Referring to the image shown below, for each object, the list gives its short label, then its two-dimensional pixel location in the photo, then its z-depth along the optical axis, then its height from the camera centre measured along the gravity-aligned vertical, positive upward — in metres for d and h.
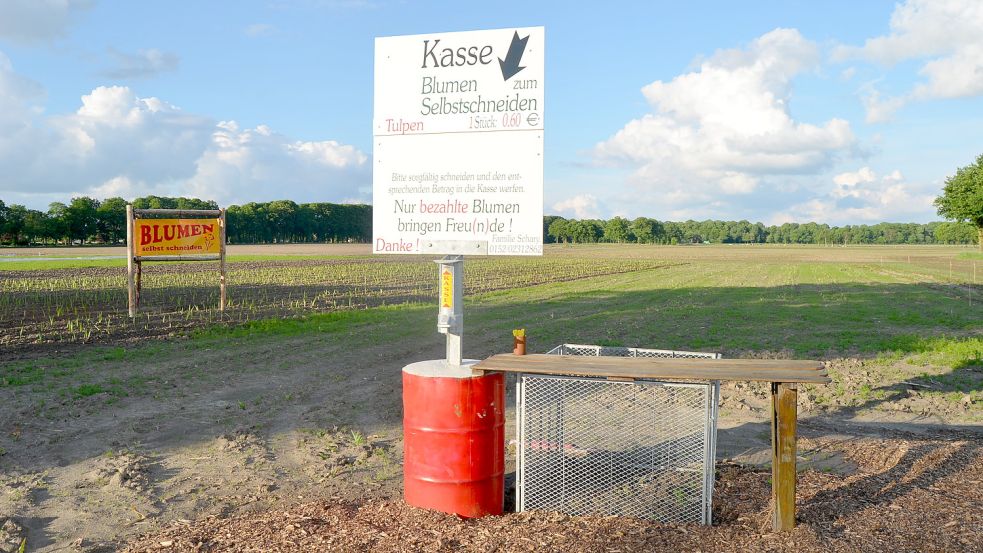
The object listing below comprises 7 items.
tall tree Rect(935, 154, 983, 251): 81.00 +5.84
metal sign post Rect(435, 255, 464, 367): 6.07 -0.51
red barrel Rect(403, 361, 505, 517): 5.64 -1.49
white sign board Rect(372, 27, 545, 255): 6.00 +0.83
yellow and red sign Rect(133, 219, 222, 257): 18.41 +0.10
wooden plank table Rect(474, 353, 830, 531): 5.31 -0.94
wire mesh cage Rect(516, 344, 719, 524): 5.86 -1.90
